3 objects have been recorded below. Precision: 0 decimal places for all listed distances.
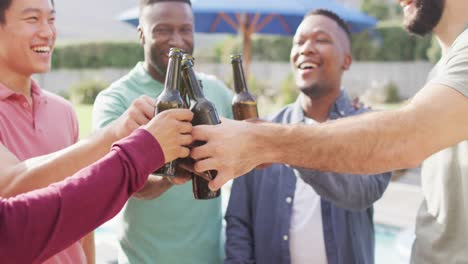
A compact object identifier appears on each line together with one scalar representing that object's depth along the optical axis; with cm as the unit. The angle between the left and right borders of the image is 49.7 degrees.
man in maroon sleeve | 130
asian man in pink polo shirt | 197
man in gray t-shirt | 176
